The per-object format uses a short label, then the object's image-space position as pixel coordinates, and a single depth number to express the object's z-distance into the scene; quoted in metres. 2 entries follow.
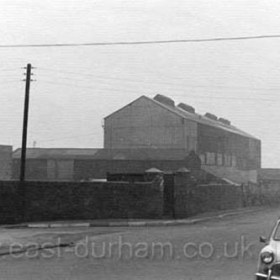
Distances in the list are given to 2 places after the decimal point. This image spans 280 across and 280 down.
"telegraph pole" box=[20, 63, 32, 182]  30.39
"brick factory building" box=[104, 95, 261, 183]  70.25
